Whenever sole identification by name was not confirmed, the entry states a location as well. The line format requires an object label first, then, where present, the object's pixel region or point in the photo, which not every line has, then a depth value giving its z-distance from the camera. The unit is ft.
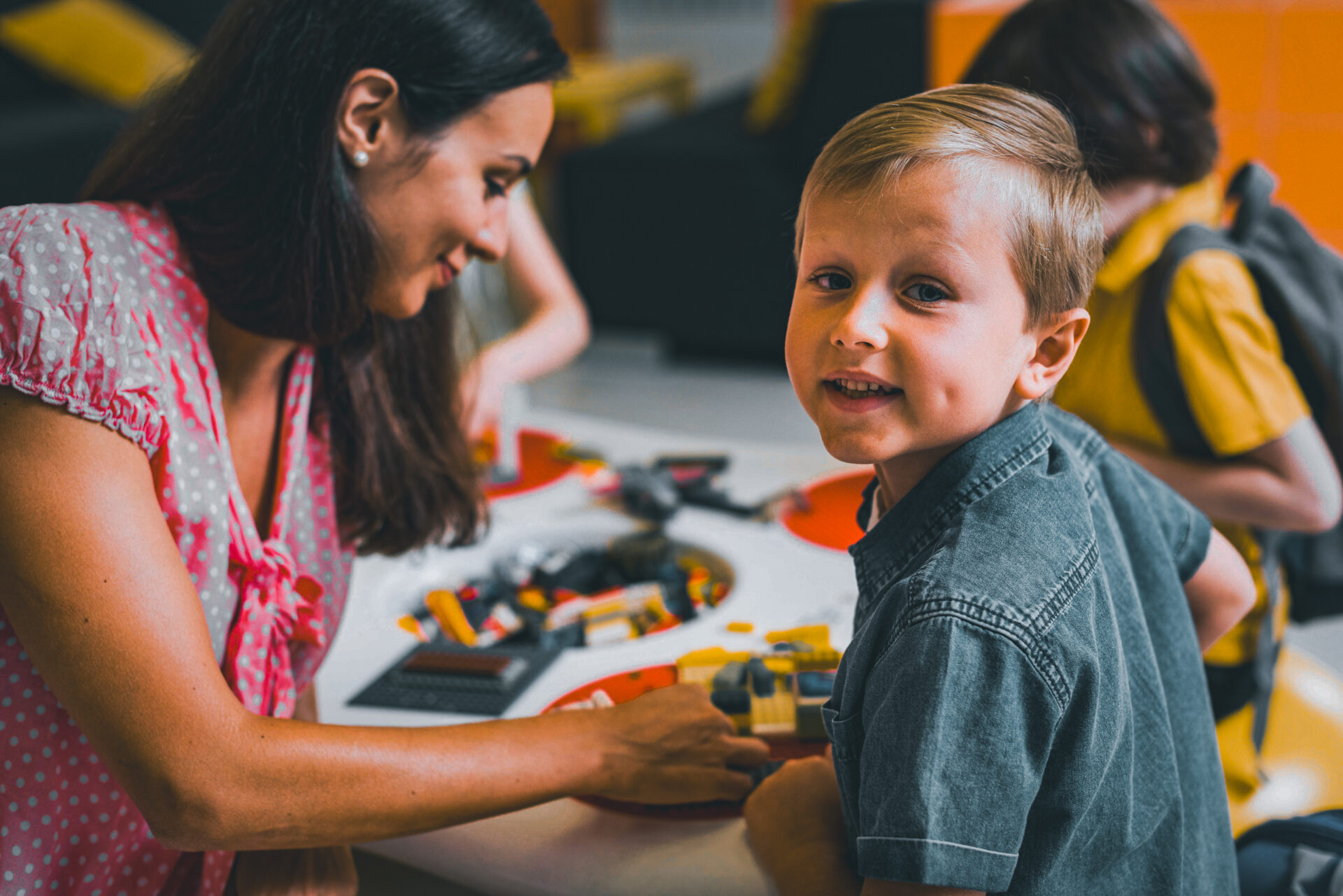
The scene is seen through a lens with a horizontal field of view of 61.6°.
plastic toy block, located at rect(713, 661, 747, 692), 3.15
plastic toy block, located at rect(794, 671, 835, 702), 3.14
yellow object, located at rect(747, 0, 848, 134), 12.98
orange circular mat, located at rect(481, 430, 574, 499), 5.18
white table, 2.72
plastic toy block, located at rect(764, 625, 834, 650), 3.42
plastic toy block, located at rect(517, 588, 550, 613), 4.28
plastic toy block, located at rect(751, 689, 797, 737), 3.12
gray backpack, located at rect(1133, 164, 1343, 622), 3.92
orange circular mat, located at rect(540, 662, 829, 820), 2.89
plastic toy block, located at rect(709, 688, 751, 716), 3.11
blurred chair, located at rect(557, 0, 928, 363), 12.20
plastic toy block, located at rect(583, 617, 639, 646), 3.93
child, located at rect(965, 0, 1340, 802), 3.87
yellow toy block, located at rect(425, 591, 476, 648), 4.06
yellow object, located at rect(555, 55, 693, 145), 16.43
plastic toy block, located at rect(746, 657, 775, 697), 3.19
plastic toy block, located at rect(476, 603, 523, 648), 4.10
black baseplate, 3.35
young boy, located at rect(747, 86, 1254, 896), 1.96
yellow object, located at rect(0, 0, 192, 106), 14.20
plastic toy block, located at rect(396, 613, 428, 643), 3.97
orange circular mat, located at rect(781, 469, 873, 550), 4.49
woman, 2.41
